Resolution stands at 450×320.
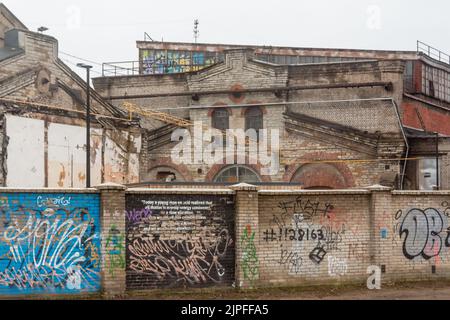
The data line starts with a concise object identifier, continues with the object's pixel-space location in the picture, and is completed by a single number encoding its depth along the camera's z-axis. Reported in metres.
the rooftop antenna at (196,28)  54.06
